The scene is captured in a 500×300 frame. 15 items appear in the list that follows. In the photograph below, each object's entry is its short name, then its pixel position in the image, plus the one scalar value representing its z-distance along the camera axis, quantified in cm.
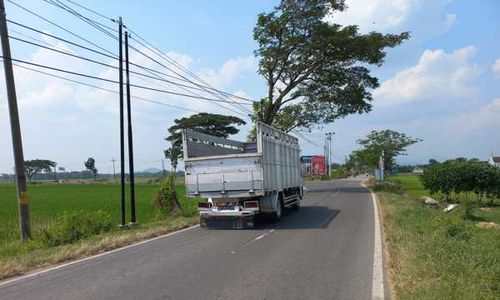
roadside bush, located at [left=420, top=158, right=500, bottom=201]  3616
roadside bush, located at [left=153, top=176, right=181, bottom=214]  2427
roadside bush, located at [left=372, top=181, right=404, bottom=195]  4291
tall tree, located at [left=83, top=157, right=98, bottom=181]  14012
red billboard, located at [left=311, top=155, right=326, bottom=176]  10908
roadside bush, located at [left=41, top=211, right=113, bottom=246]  1522
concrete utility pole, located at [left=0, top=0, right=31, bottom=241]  1554
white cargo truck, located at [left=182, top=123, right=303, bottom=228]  1736
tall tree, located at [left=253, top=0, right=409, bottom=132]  3650
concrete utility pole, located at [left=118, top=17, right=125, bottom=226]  1941
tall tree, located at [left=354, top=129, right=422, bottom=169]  8238
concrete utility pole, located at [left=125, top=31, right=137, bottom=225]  1974
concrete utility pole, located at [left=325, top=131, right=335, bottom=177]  11358
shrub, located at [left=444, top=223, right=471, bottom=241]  1288
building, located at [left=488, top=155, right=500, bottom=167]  13115
